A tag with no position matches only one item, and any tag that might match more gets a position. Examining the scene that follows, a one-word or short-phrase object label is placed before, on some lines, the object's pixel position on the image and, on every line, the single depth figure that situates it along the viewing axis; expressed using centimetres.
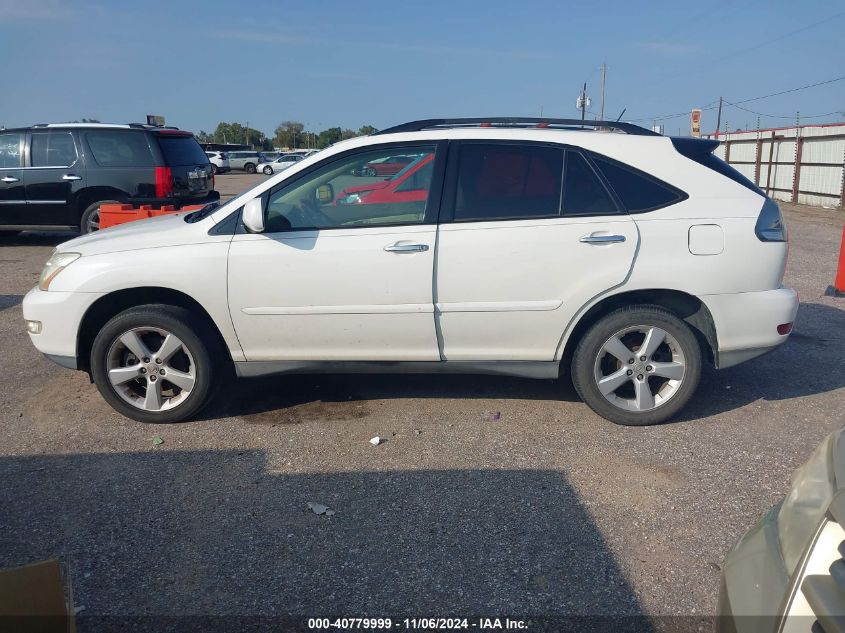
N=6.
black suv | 1134
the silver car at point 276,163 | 4378
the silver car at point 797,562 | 177
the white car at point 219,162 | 4418
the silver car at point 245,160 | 5053
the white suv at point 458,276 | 448
